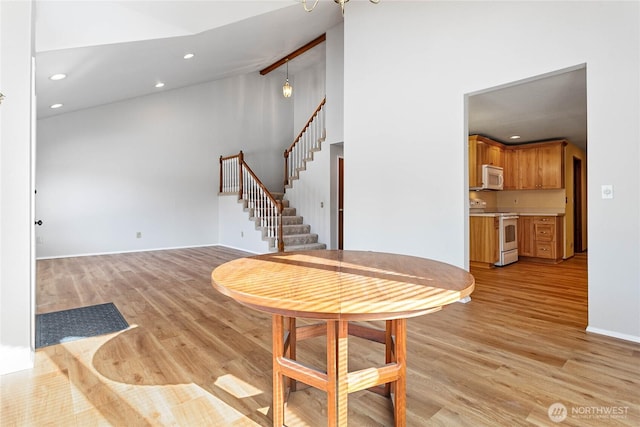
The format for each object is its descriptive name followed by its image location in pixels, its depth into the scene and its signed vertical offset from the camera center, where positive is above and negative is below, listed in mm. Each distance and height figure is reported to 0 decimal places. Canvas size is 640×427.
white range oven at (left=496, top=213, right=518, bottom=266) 5383 -412
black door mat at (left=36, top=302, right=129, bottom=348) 2447 -885
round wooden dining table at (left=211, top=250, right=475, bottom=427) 991 -261
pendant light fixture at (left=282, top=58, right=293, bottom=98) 6262 +2358
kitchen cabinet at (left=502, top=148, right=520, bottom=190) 6488 +870
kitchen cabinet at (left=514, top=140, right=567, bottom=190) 5996 +883
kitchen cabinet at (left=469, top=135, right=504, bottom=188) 5648 +1015
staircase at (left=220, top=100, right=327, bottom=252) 6035 +415
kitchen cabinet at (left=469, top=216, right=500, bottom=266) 5262 -441
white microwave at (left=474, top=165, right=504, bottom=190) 5777 +645
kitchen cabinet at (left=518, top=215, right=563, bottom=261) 5719 -431
